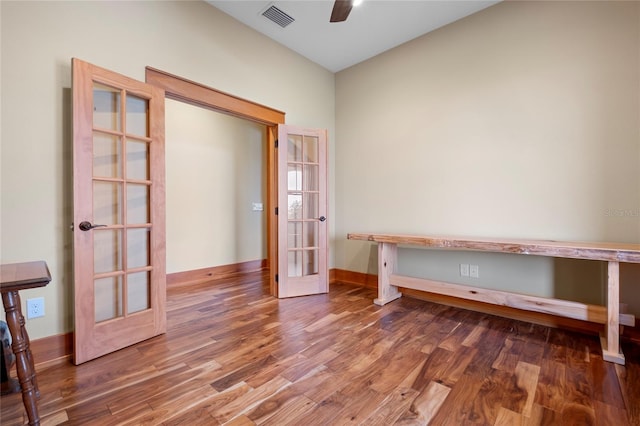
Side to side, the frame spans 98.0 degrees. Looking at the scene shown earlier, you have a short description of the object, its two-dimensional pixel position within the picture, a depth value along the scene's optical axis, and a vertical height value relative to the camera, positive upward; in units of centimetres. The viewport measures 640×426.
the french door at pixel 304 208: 322 +5
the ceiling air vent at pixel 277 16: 270 +197
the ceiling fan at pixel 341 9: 178 +135
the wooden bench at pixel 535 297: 180 -66
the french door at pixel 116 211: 180 +2
